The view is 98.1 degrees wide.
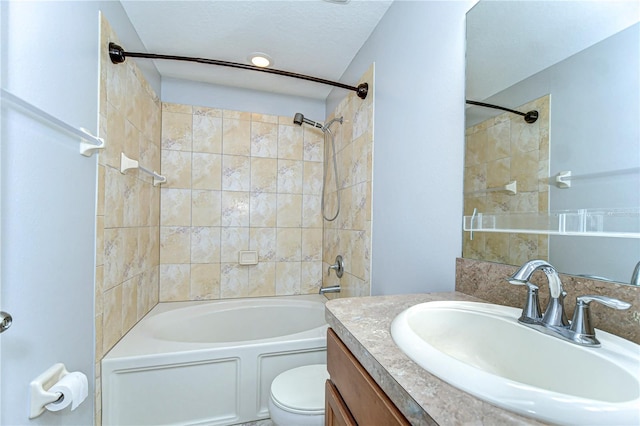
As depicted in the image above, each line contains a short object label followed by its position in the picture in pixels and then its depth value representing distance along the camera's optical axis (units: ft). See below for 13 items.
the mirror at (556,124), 1.95
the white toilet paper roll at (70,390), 2.93
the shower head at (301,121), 7.63
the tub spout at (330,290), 6.59
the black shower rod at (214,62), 4.46
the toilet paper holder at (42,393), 2.75
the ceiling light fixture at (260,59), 6.35
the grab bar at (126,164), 4.87
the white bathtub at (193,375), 4.49
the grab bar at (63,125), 2.45
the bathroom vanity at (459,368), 1.17
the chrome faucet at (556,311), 1.72
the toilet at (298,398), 3.82
